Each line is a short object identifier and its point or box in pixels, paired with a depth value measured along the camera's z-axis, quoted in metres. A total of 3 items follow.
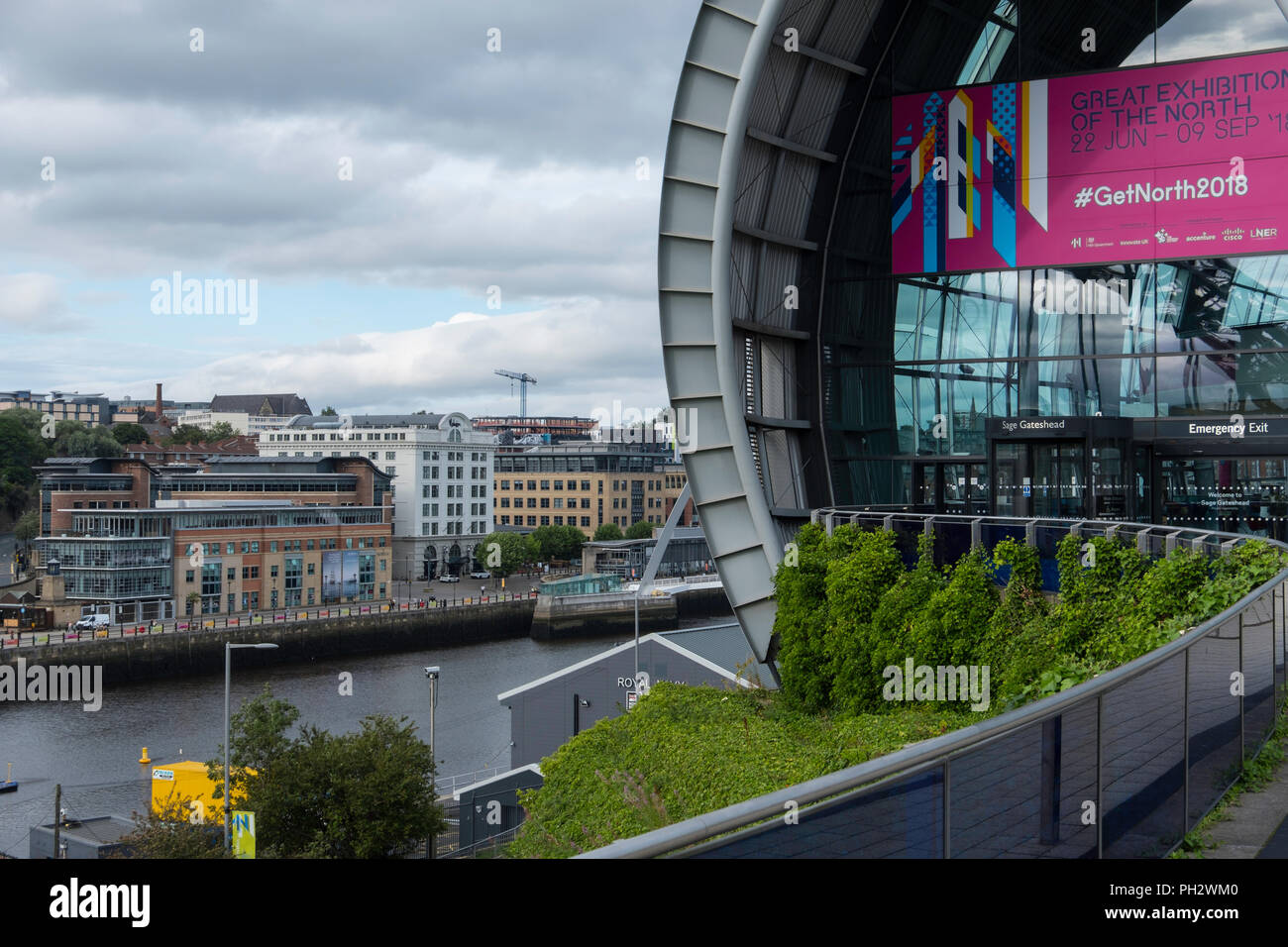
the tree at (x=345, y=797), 30.73
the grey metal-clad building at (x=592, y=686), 37.94
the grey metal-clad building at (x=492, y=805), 33.00
